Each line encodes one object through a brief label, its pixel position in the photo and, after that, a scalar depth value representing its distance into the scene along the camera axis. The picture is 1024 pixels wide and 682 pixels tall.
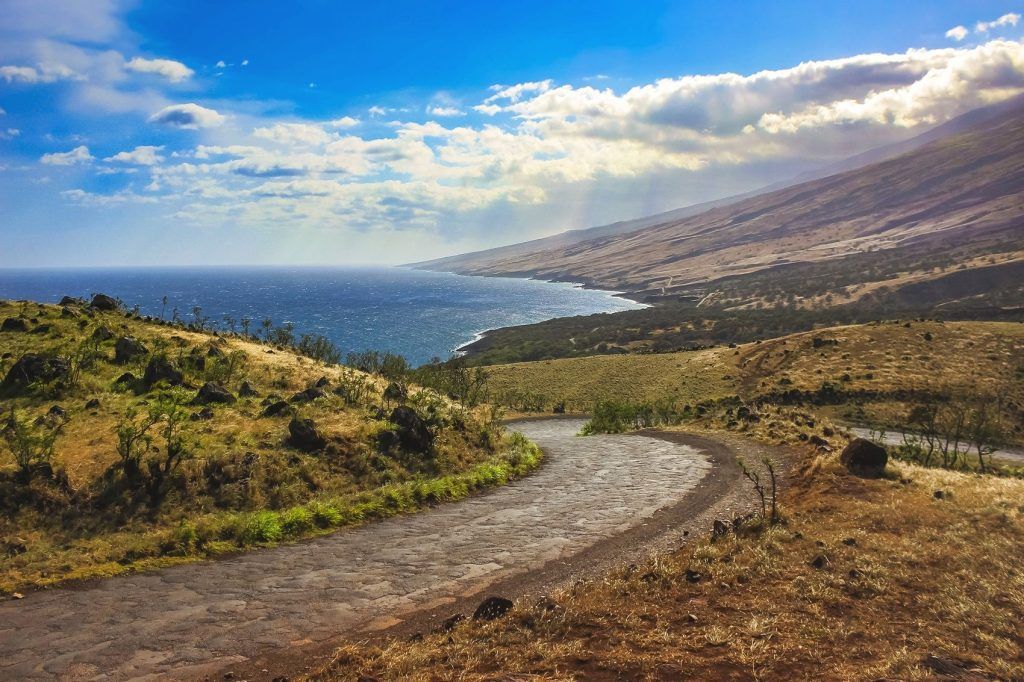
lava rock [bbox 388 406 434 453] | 21.83
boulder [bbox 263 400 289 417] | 21.69
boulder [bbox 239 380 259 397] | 23.81
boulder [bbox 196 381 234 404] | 22.38
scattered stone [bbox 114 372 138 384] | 22.85
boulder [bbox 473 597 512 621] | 8.96
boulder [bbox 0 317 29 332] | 27.41
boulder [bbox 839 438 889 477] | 17.09
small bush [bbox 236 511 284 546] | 13.78
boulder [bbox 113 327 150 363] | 25.39
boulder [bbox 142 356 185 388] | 23.11
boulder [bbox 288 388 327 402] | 23.87
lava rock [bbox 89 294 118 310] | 34.36
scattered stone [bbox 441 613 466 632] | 8.81
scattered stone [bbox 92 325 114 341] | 26.86
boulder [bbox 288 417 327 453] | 19.17
